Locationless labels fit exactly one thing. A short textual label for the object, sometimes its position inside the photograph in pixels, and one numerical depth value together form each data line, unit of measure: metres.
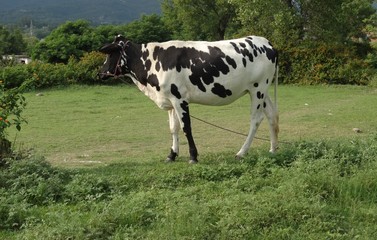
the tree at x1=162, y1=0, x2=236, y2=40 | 38.94
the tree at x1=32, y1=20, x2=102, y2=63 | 31.25
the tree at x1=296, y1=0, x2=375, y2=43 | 26.38
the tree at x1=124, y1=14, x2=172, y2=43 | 40.56
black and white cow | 9.34
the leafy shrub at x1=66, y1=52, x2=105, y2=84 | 25.31
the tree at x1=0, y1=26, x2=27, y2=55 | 46.60
